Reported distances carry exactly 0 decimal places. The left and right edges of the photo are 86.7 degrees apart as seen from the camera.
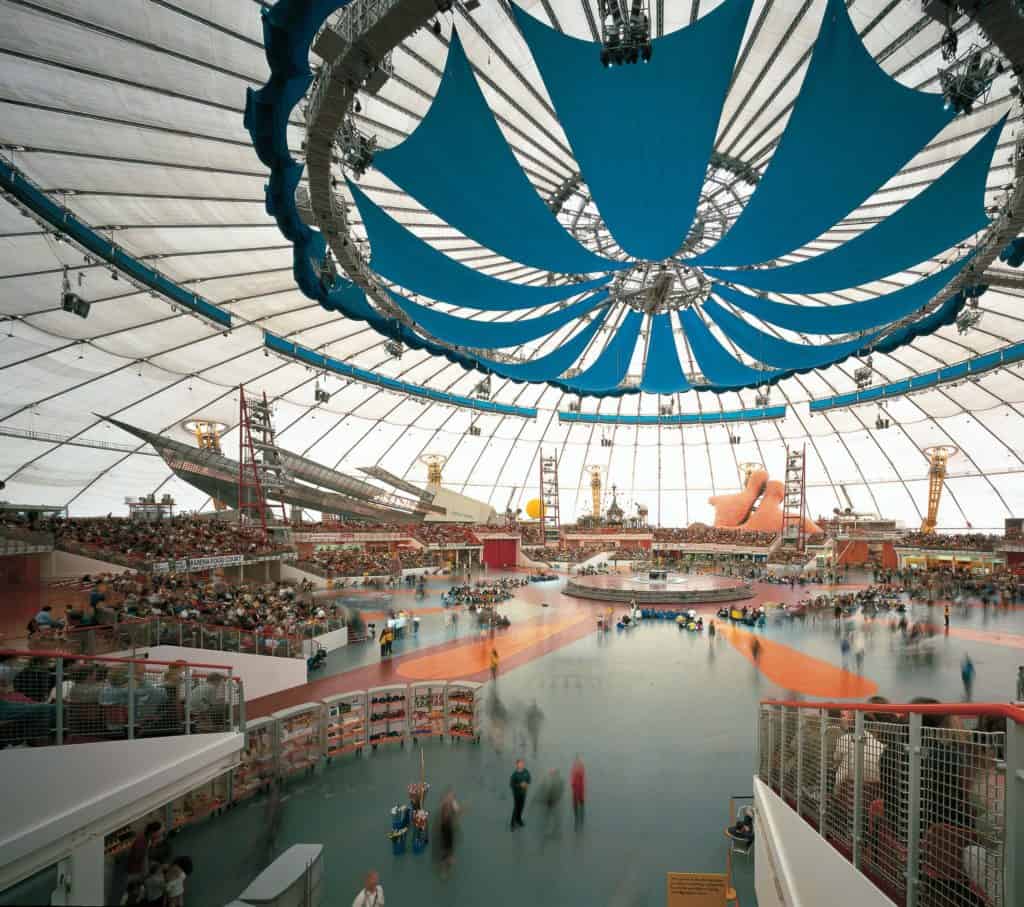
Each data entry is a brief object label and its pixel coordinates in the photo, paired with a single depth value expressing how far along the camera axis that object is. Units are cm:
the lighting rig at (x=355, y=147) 804
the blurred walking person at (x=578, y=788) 754
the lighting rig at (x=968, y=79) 698
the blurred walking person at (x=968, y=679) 1181
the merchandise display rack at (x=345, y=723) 980
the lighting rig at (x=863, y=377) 2214
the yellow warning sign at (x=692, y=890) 543
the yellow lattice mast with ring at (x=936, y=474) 3522
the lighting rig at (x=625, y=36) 641
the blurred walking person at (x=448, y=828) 680
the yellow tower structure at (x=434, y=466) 4082
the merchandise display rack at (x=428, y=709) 1048
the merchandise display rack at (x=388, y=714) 1025
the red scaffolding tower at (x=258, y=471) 2634
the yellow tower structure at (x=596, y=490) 4662
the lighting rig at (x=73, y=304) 1375
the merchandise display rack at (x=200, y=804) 754
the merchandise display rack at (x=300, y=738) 909
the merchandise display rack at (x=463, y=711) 1031
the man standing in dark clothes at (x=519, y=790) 740
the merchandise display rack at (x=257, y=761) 843
